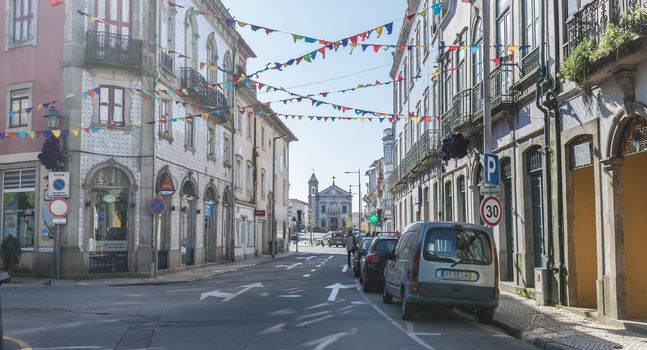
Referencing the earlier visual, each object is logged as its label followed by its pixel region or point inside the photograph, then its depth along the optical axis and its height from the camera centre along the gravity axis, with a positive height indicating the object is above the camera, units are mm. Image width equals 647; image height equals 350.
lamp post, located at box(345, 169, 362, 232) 67831 +4719
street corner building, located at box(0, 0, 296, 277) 21438 +3468
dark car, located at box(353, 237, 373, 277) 20995 -873
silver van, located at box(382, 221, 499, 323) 10812 -806
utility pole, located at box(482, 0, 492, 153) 13438 +2996
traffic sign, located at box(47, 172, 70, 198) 19045 +1298
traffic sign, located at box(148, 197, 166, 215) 21712 +717
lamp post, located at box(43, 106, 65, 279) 20108 +3387
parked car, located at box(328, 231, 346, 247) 74062 -1718
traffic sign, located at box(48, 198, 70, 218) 18447 +603
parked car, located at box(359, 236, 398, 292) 16422 -1192
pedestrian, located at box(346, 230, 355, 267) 27998 -882
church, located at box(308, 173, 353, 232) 153250 +4652
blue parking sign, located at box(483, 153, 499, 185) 13180 +1180
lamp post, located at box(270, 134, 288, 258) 46156 +2979
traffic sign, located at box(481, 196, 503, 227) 12750 +254
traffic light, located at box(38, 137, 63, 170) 20531 +2422
